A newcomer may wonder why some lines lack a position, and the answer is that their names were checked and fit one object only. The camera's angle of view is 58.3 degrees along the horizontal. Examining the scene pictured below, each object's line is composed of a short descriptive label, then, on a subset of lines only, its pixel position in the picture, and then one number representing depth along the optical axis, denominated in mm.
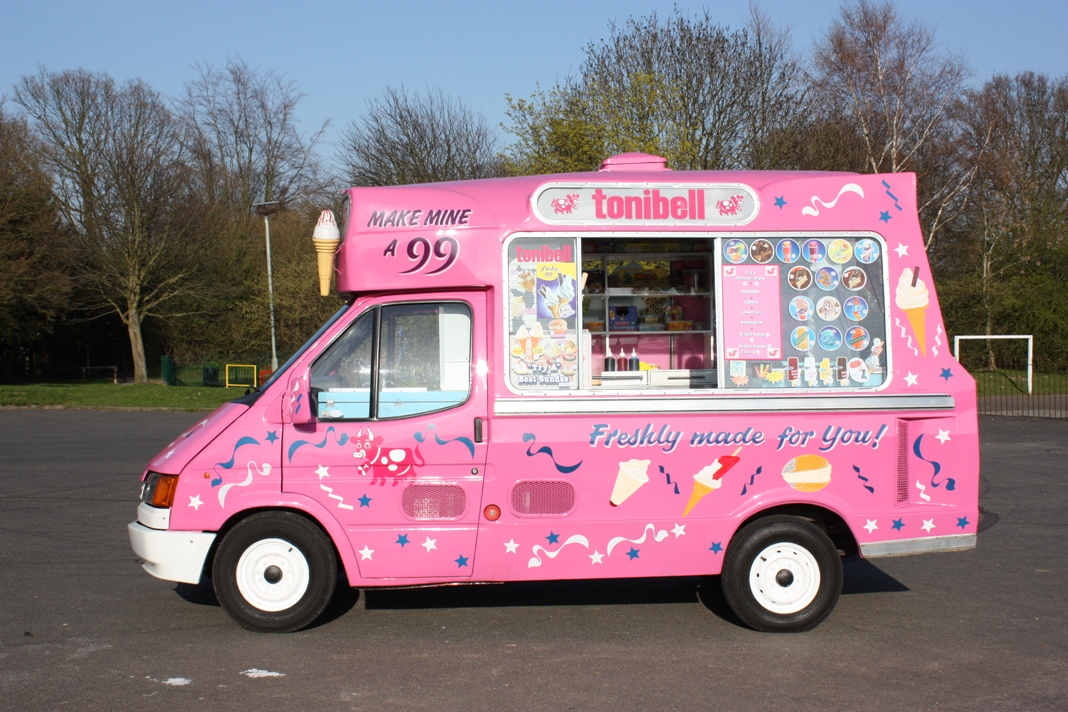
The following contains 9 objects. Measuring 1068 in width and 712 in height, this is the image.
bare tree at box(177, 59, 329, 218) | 46750
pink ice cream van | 5848
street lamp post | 28416
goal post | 23531
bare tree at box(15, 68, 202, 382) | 36000
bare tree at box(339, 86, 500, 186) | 30484
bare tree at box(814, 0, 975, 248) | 29875
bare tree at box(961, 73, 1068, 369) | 32906
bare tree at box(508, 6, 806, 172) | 24297
